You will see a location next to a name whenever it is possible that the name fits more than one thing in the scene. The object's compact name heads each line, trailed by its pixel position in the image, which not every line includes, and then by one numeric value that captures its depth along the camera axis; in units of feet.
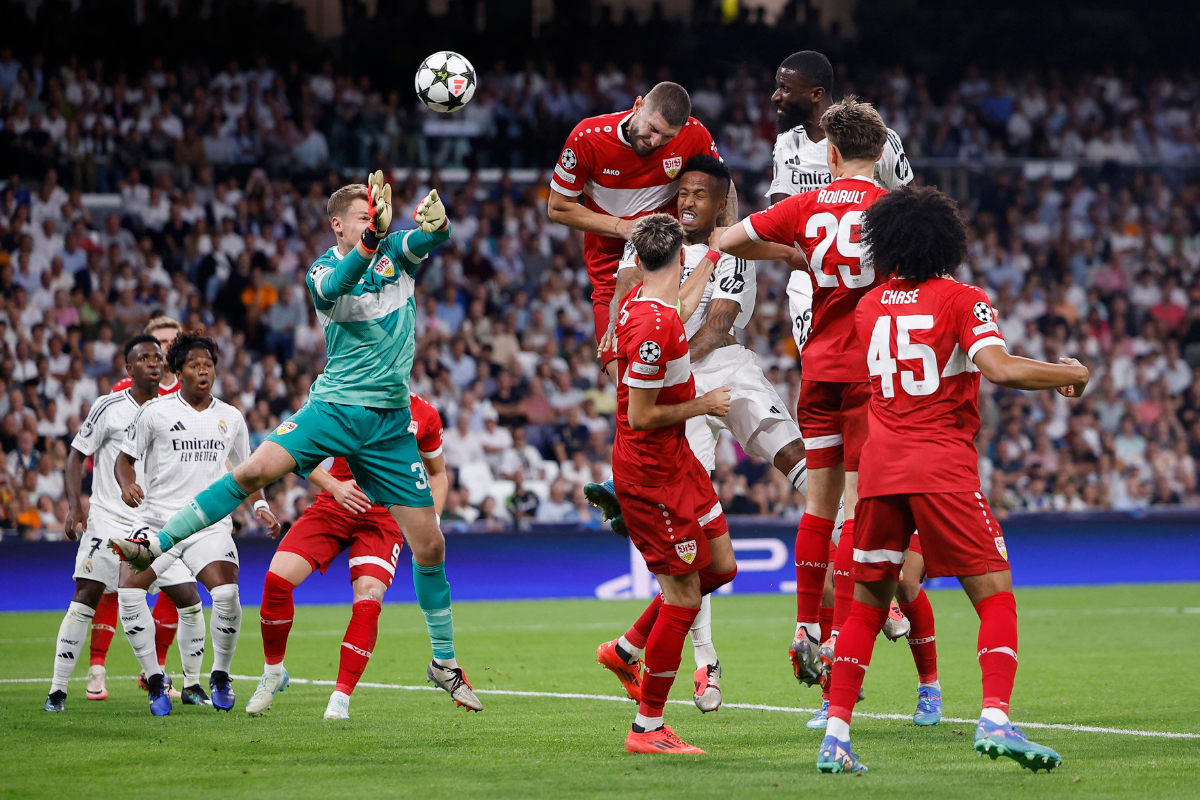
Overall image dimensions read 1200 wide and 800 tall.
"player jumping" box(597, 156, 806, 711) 49.39
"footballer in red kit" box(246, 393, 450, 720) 50.57
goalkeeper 45.37
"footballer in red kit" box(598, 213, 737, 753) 40.66
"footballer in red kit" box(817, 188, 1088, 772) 35.04
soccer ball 53.88
